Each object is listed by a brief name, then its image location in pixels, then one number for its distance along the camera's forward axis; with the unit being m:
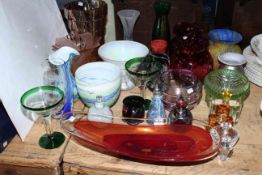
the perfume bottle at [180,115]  0.94
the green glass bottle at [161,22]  1.21
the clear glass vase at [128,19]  1.27
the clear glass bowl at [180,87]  1.04
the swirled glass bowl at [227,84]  1.01
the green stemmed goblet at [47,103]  0.89
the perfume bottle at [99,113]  0.95
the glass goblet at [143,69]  0.99
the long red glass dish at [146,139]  0.86
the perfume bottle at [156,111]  0.97
